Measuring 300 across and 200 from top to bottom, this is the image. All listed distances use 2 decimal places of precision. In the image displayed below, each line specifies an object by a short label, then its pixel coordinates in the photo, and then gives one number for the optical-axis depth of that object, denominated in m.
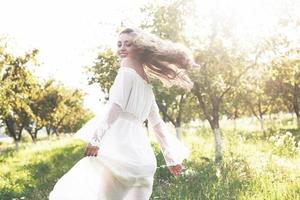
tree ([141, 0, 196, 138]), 15.55
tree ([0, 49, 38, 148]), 20.01
